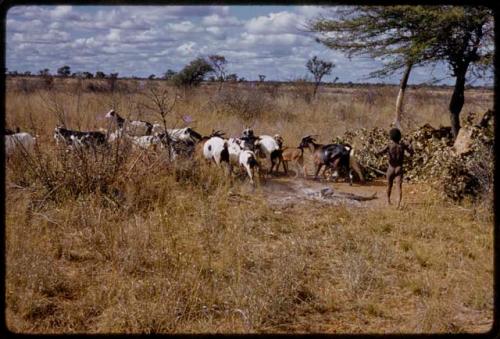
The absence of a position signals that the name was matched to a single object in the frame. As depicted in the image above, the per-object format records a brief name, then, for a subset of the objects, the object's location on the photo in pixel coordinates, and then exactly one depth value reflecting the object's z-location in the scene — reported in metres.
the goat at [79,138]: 8.13
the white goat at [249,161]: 9.59
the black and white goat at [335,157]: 10.59
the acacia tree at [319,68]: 31.63
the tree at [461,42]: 9.69
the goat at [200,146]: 10.23
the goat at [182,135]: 10.27
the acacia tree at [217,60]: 27.24
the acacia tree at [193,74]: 30.12
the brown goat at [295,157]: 11.02
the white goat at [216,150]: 9.92
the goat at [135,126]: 8.91
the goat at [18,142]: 8.11
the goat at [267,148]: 10.89
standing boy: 8.23
